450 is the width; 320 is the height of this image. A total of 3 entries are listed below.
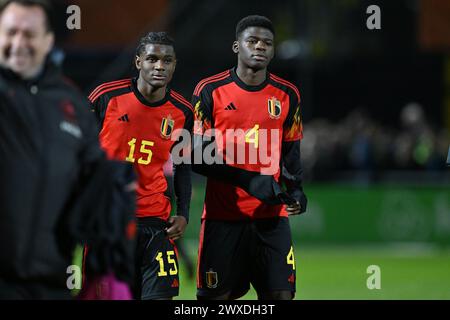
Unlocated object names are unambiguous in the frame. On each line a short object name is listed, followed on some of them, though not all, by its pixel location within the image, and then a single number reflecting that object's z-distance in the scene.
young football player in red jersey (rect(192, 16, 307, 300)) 16.42
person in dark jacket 9.65
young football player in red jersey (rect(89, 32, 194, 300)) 15.84
